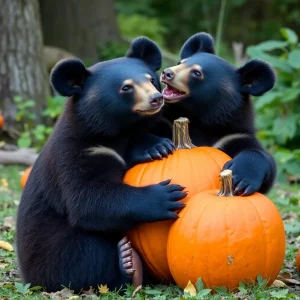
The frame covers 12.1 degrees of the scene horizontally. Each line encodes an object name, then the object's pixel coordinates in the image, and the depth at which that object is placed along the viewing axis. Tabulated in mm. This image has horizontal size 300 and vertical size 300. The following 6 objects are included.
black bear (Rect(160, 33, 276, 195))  8844
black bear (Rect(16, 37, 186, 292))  7961
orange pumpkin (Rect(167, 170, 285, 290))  7742
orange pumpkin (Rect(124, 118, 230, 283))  8289
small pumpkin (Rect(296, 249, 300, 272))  9234
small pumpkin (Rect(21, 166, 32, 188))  15355
